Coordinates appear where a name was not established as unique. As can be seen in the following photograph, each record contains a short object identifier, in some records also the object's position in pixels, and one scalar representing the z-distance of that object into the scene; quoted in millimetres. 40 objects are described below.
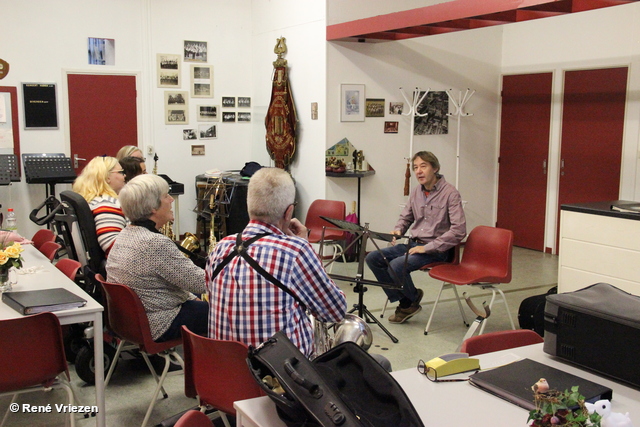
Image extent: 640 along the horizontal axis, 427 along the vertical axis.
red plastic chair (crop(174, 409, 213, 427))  1727
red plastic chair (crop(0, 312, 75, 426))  2750
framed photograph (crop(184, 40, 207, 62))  8414
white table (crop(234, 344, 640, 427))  1862
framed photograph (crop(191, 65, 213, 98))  8484
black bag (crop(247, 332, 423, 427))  1649
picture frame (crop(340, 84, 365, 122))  7348
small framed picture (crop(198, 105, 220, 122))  8594
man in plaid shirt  2494
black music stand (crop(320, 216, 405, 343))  4445
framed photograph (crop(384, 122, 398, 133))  7723
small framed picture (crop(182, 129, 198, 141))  8523
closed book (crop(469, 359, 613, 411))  1980
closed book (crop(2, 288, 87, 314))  2924
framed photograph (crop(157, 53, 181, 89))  8273
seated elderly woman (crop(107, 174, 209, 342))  3350
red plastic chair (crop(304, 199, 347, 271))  6316
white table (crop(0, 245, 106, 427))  2967
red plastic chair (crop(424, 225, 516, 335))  4734
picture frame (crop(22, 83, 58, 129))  7621
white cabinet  4387
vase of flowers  3234
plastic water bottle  4762
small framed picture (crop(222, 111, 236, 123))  8788
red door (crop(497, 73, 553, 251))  8094
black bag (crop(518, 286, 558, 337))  4402
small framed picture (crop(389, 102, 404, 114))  7723
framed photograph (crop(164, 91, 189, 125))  8383
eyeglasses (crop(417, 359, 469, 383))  2148
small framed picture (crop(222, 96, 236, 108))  8742
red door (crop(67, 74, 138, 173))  7930
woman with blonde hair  4184
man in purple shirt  5102
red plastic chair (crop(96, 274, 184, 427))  3242
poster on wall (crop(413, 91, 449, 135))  7922
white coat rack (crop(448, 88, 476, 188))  8055
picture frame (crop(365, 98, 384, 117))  7562
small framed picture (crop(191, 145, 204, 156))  8625
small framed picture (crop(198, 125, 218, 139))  8641
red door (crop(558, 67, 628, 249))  7180
